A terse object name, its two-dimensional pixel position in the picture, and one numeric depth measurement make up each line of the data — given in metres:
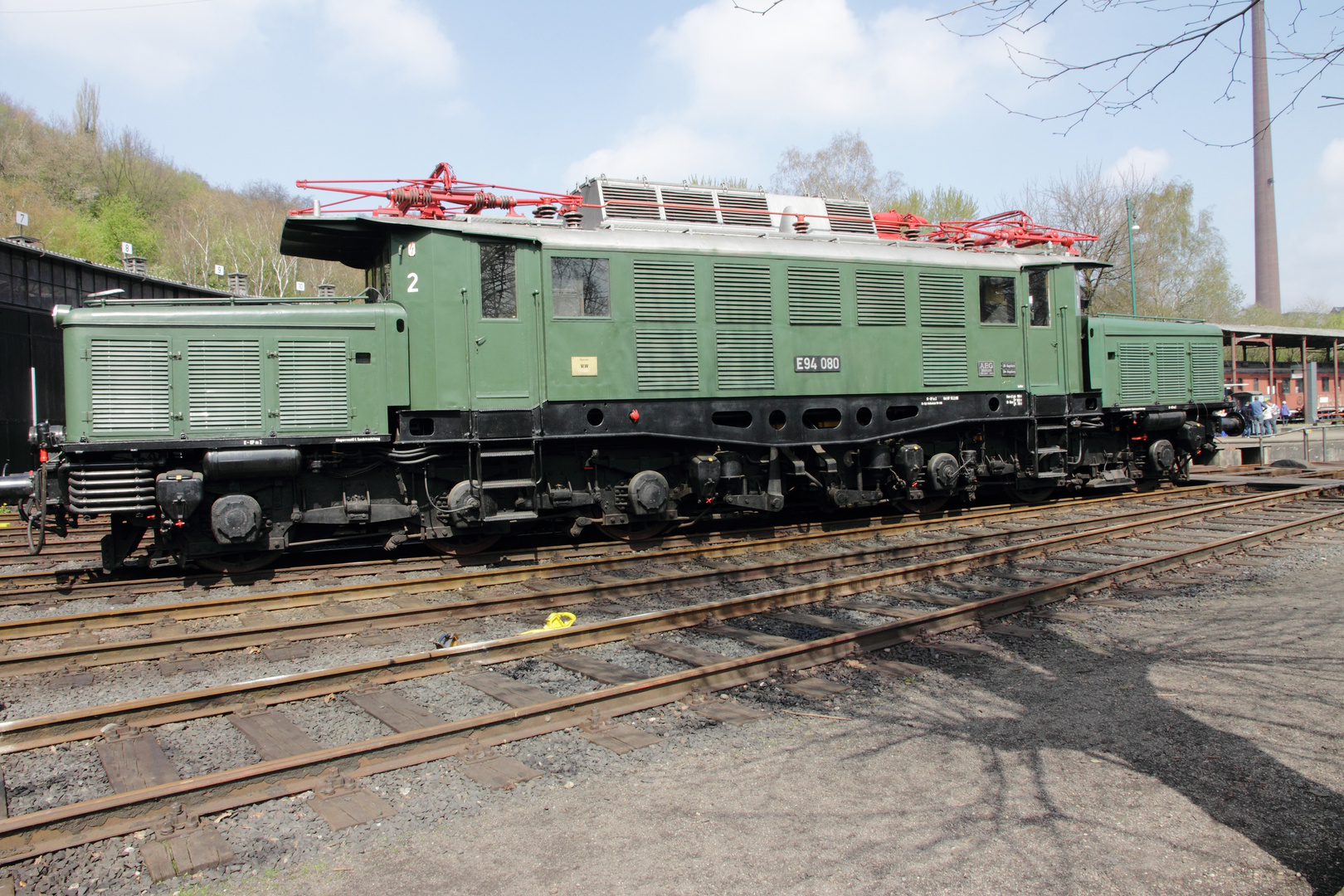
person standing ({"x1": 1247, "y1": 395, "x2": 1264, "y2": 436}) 27.84
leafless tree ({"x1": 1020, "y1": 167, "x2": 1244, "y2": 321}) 40.66
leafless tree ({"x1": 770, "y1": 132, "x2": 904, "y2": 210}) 46.78
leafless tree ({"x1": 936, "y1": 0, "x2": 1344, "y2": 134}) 4.42
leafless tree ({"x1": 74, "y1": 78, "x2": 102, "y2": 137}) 61.59
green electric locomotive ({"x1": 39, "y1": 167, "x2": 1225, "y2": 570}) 8.65
